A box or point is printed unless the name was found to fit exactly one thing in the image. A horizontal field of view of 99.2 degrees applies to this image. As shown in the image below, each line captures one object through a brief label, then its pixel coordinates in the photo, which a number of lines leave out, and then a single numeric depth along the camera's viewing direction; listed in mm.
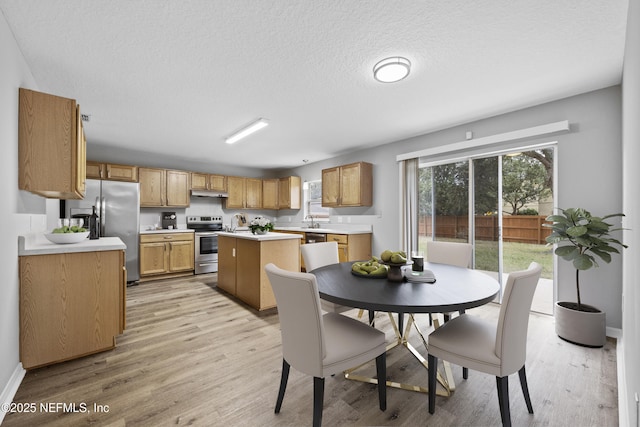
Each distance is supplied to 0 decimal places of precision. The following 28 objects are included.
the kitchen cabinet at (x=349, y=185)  4871
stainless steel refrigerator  4398
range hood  6022
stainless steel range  5591
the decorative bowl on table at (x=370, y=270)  1936
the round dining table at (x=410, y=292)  1382
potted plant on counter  3904
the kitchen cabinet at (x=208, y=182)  5988
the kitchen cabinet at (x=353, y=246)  4741
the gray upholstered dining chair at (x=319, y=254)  2541
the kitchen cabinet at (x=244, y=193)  6527
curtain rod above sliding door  2906
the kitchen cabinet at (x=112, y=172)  4797
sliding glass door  3342
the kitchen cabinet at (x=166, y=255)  4984
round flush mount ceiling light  2215
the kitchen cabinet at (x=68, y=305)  2025
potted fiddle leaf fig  2346
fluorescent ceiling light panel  3674
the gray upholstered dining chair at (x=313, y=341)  1351
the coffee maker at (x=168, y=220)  5700
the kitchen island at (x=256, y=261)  3371
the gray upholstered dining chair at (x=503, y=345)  1371
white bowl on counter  2223
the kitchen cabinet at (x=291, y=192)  6703
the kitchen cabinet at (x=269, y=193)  7039
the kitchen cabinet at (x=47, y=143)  2047
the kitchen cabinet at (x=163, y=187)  5320
